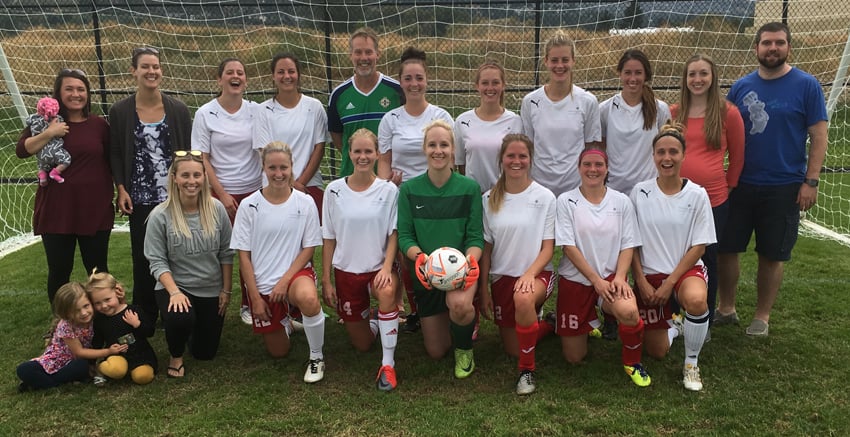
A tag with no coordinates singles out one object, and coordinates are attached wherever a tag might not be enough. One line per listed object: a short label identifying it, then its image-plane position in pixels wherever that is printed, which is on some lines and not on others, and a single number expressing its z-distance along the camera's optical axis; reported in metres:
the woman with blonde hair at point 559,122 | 3.63
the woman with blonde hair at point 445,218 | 3.33
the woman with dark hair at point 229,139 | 3.89
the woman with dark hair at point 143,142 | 3.72
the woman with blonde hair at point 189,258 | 3.42
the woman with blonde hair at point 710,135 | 3.46
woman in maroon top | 3.71
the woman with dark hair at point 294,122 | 3.91
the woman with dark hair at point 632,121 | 3.58
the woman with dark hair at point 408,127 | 3.76
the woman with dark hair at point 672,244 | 3.21
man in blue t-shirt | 3.62
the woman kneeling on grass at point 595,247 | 3.28
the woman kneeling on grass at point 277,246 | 3.46
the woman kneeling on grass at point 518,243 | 3.25
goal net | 7.17
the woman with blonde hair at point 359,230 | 3.47
